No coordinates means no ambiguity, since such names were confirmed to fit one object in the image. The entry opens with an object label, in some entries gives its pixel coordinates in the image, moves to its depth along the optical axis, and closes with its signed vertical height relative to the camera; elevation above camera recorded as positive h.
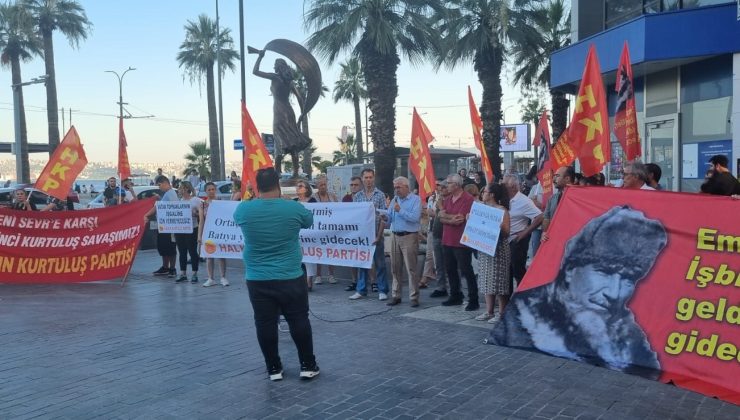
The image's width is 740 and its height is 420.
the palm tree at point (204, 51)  43.22 +8.36
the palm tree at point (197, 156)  50.50 +1.41
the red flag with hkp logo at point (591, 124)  7.10 +0.44
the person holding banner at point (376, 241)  9.20 -1.00
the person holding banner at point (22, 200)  12.66 -0.42
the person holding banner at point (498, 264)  7.36 -1.10
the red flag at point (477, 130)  9.69 +0.58
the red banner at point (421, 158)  9.17 +0.15
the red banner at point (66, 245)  11.12 -1.16
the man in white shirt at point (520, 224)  7.58 -0.67
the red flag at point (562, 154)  8.14 +0.15
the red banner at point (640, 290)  4.62 -0.98
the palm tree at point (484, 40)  23.88 +4.70
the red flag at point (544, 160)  10.38 +0.10
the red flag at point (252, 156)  10.38 +0.27
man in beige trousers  8.56 -0.83
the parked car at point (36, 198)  18.58 -0.63
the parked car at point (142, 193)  19.34 -0.51
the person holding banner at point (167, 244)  11.85 -1.27
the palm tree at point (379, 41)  21.02 +4.25
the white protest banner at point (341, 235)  9.28 -0.94
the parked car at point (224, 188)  26.08 -0.60
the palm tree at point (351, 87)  52.38 +6.91
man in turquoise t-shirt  5.33 -0.79
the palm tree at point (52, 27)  35.34 +8.48
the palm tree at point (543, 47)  25.20 +4.80
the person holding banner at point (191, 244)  11.16 -1.20
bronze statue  15.52 +1.99
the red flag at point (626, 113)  7.94 +0.62
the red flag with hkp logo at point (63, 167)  11.48 +0.18
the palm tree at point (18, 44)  35.31 +7.62
